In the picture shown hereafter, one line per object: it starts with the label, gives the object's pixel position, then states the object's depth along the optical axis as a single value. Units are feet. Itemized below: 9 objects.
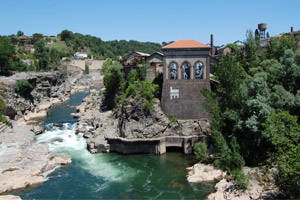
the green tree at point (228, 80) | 102.78
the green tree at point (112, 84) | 150.20
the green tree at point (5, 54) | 205.09
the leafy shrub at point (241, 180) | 76.79
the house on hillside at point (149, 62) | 132.26
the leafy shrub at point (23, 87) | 183.52
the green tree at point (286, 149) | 65.21
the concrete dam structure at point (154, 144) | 111.14
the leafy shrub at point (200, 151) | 98.53
